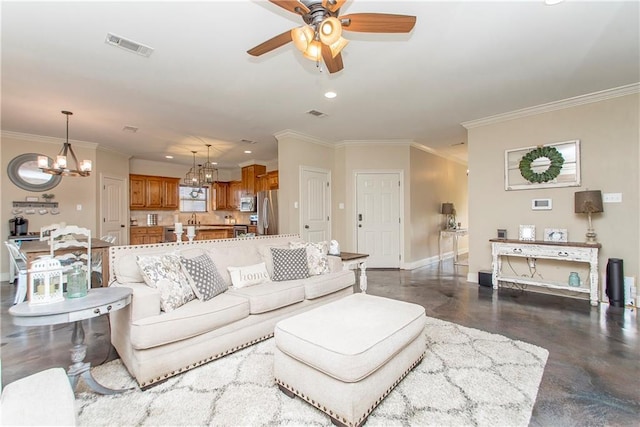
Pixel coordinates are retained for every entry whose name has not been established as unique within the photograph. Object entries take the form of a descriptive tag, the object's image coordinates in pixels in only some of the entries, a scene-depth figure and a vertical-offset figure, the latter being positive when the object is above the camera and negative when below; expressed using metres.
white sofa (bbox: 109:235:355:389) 1.94 -0.77
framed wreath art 3.97 +0.68
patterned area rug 1.64 -1.15
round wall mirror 5.22 +0.81
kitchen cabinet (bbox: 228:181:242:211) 8.87 +0.69
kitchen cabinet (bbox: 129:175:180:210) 7.51 +0.68
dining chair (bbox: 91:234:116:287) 3.92 -0.67
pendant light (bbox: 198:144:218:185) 6.55 +1.02
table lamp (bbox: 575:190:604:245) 3.57 +0.11
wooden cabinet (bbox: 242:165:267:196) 8.12 +1.10
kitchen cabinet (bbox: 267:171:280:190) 7.46 +0.94
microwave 8.20 +0.35
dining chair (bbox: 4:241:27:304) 3.39 -0.62
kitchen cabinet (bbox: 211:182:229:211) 9.09 +0.61
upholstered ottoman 1.54 -0.82
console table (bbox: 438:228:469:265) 6.71 -0.54
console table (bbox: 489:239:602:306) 3.56 -0.56
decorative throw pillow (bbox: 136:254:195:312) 2.21 -0.49
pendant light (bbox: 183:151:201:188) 7.08 +1.01
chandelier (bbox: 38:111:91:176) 4.00 +0.76
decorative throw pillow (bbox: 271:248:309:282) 3.18 -0.55
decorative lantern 1.69 -0.39
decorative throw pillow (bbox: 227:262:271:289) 2.90 -0.61
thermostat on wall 4.14 +0.12
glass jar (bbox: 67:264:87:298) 1.82 -0.41
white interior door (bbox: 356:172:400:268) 6.16 -0.07
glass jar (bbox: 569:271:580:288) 3.78 -0.89
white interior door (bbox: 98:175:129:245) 6.32 +0.20
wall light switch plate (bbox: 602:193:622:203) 3.66 +0.18
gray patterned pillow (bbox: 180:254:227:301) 2.44 -0.53
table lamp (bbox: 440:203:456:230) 7.04 -0.01
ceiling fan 1.67 +1.17
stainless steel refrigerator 6.20 +0.06
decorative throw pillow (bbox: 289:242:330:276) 3.47 -0.51
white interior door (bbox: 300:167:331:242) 5.50 +0.21
